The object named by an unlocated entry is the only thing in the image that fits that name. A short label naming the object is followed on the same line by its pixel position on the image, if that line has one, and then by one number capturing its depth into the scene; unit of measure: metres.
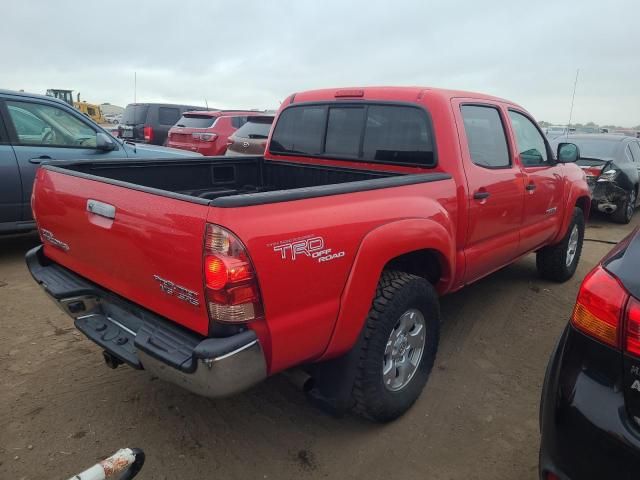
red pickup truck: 1.98
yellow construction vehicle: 26.64
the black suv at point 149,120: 13.79
